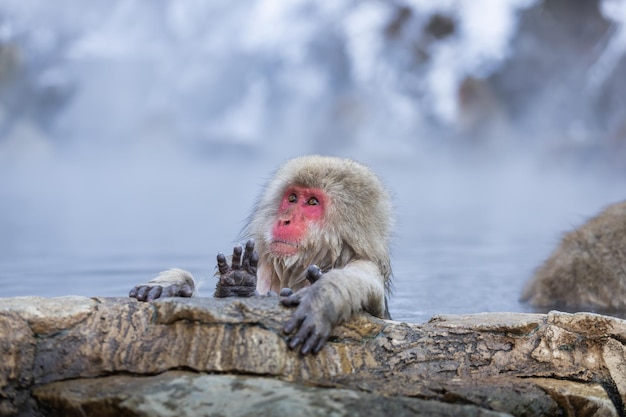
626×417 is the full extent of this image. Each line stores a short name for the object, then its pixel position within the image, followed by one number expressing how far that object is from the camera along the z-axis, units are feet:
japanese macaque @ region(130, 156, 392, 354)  21.25
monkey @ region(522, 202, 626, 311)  33.30
